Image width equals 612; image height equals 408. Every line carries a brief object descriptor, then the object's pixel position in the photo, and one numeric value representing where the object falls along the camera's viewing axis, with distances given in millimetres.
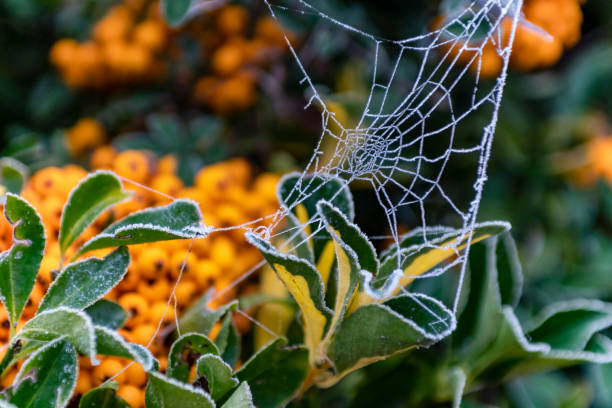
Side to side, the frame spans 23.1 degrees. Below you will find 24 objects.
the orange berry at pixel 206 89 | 544
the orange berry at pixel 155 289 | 423
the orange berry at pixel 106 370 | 399
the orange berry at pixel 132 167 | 470
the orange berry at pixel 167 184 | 466
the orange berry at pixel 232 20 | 533
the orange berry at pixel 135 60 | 529
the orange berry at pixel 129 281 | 422
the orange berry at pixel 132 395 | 400
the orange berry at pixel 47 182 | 439
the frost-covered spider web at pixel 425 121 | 442
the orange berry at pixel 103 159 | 496
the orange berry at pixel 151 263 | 422
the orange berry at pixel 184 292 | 429
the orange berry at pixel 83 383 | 400
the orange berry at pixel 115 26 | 534
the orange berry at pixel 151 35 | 529
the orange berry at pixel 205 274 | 434
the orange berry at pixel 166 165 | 485
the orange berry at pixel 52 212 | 429
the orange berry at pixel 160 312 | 417
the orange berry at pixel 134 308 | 414
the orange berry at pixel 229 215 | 462
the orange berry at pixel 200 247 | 441
